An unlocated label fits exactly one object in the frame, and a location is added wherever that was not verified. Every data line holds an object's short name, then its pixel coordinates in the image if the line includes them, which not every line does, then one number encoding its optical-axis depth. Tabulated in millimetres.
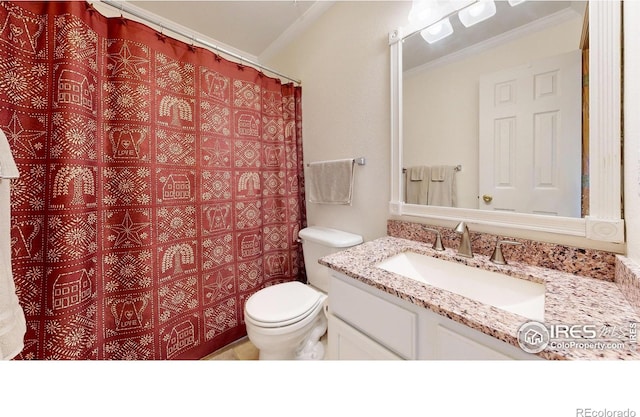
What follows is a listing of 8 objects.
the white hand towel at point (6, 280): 598
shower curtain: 833
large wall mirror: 666
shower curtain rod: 961
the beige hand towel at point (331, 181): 1364
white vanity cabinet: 516
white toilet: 1033
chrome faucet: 880
